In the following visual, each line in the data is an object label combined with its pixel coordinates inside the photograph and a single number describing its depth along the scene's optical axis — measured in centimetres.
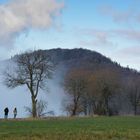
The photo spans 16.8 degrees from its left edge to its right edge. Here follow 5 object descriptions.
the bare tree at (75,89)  11219
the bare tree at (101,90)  11494
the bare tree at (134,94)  13888
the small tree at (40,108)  10492
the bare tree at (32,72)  9081
